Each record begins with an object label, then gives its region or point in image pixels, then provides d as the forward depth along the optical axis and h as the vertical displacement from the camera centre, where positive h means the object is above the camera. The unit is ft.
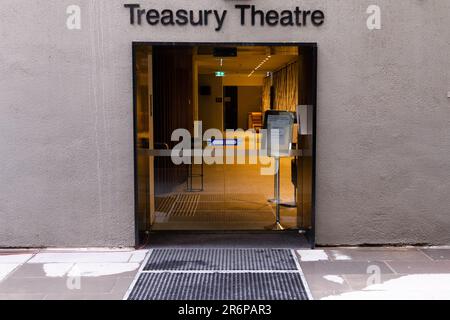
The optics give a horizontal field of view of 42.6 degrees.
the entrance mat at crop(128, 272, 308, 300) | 16.52 -5.29
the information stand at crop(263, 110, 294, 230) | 24.85 -1.11
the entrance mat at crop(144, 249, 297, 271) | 19.48 -5.26
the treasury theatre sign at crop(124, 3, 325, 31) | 21.03 +3.40
